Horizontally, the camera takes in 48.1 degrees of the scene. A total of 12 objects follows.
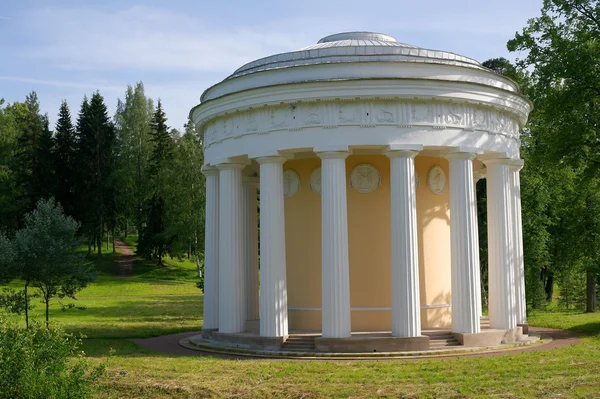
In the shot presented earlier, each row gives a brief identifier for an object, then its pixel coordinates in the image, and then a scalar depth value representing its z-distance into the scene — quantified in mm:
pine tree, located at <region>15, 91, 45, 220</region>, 59969
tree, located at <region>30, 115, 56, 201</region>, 60344
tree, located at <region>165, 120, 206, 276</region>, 54906
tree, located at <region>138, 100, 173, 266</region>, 60125
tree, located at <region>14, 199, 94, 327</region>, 25078
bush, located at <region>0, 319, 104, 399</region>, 11773
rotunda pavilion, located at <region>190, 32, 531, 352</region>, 20750
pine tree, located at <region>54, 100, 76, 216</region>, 61125
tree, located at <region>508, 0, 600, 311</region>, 23234
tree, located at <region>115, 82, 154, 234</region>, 68556
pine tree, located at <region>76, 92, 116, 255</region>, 62438
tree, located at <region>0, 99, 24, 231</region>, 60375
